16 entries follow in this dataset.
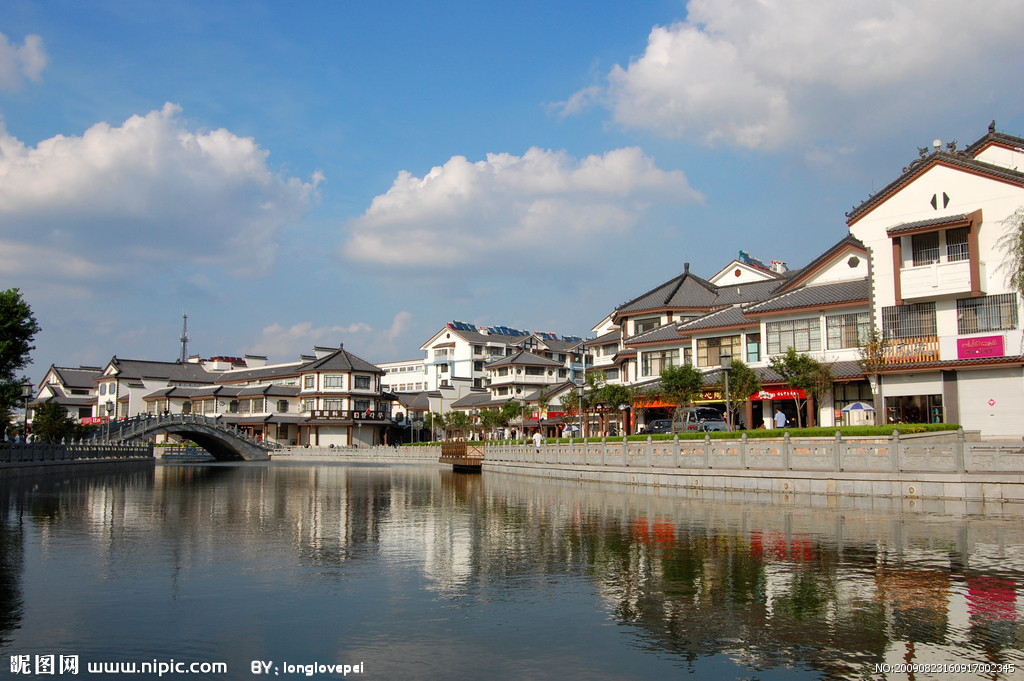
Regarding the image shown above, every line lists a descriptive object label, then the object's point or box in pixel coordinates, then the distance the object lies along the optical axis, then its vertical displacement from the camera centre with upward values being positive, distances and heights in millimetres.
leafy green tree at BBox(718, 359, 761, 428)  41750 +847
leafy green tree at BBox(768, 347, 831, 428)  38469 +1242
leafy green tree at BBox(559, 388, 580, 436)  57475 -125
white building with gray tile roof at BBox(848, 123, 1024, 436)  34625 +4586
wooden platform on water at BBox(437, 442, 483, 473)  57719 -3904
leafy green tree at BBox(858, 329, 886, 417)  37000 +1850
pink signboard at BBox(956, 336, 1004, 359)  34500 +2089
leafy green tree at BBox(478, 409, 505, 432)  78625 -1505
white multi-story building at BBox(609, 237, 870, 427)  42375 +4060
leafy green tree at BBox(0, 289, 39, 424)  42000 +3823
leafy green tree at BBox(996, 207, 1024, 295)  33031 +6323
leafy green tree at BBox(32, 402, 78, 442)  66500 -1118
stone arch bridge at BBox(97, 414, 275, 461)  68750 -2220
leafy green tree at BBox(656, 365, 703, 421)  42469 +862
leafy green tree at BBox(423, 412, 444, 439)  94325 -2051
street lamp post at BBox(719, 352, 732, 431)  33594 +1531
